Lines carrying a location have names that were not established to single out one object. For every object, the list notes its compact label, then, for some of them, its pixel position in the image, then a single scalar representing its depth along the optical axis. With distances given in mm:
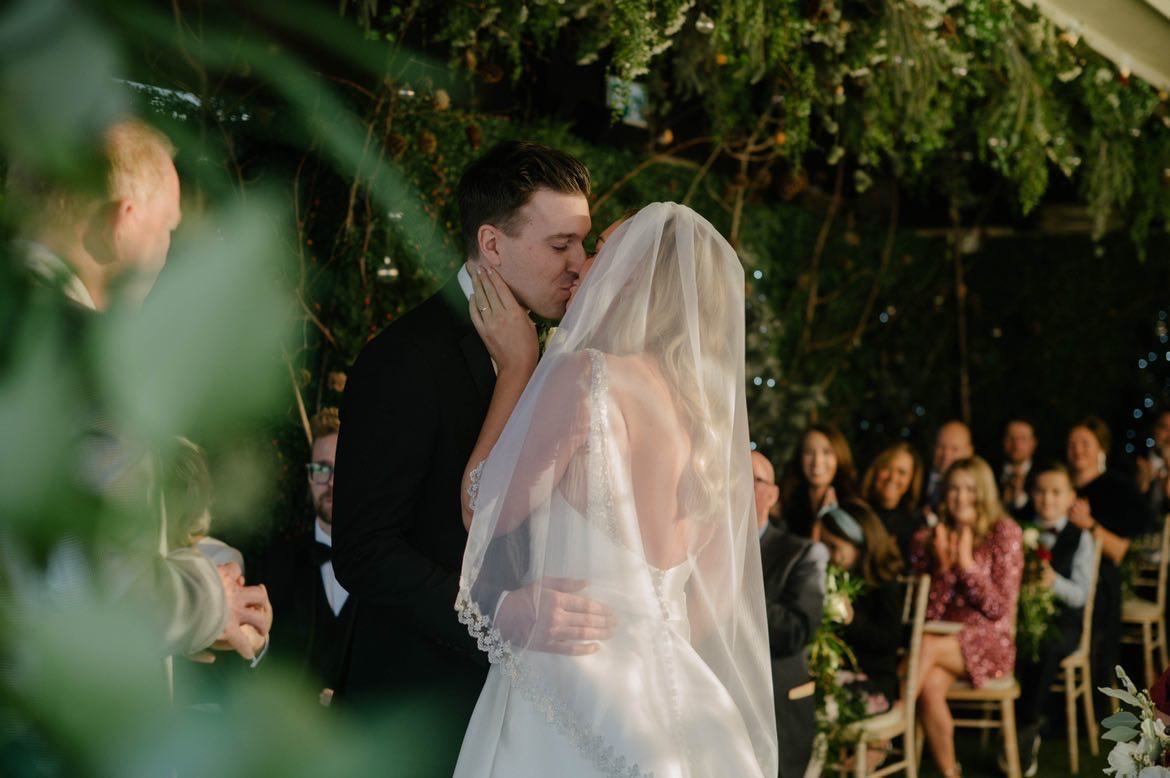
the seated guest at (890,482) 5723
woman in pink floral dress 4980
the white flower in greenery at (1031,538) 5457
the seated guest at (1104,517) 6176
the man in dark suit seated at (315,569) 3439
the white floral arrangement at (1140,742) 1897
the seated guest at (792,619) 3770
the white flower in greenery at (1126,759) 1910
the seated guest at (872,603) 4590
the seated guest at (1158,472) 6871
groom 1860
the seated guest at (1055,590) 5488
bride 1905
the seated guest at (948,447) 6609
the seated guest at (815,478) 5238
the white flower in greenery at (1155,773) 1797
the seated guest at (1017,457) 7168
